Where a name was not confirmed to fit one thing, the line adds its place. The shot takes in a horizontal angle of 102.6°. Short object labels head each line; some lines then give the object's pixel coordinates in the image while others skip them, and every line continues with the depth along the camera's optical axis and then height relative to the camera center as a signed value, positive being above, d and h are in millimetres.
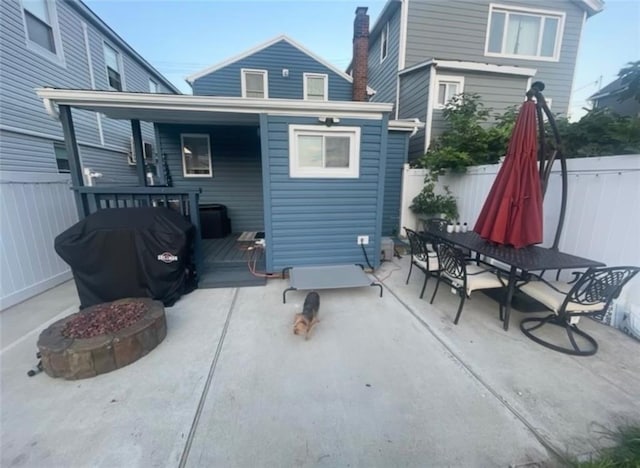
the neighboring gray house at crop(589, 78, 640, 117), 8523 +3011
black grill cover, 2982 -883
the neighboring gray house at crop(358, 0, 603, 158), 6820 +3731
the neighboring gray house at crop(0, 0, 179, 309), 3389 +1207
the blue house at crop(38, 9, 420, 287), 3568 +197
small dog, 2678 -1476
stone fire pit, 2055 -1328
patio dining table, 2527 -821
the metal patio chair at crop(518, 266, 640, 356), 2281 -1146
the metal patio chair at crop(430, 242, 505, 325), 2883 -1117
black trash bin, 6141 -987
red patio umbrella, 2748 -121
